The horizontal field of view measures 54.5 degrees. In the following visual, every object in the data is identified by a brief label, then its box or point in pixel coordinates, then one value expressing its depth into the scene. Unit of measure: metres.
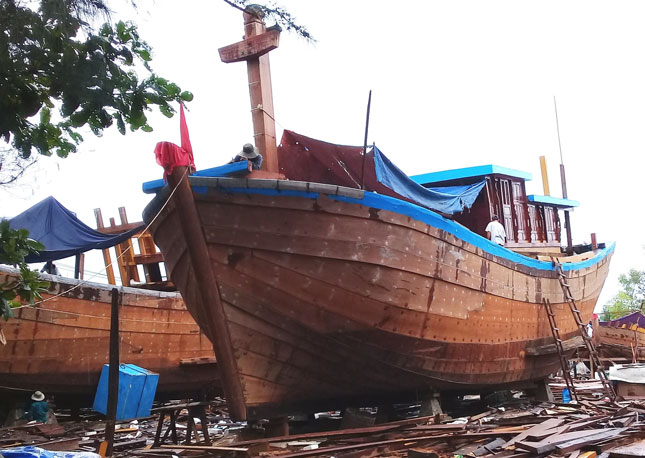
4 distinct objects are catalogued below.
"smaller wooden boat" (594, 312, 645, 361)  17.58
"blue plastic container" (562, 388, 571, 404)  9.48
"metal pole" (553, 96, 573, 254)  12.68
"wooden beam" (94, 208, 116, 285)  11.38
